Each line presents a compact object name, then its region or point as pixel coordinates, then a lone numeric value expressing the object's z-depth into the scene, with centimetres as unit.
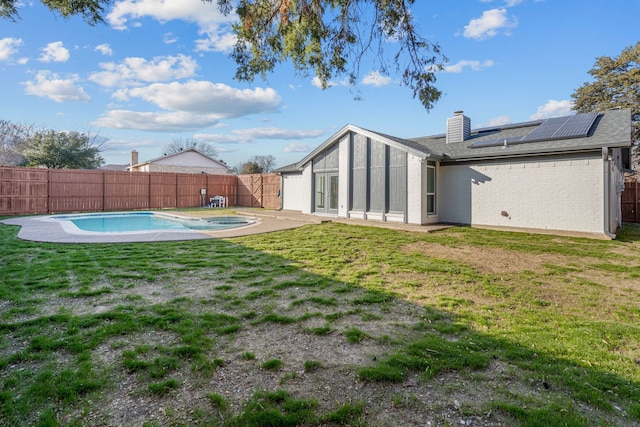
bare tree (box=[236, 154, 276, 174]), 3766
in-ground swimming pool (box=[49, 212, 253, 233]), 1262
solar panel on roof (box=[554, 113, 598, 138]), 985
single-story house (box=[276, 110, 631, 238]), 940
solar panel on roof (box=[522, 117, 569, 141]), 1063
